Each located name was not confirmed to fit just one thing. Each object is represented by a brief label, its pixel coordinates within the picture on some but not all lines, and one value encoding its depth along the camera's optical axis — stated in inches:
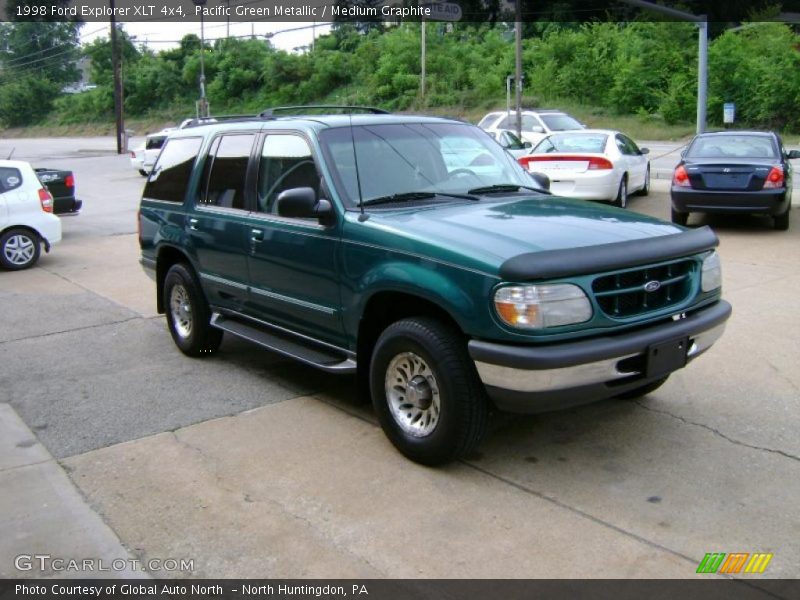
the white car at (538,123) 917.8
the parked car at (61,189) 577.6
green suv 159.9
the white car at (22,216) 447.2
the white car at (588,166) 548.7
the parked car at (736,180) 482.0
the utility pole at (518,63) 857.2
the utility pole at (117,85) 1657.2
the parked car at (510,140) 693.9
